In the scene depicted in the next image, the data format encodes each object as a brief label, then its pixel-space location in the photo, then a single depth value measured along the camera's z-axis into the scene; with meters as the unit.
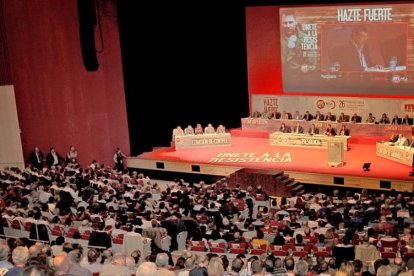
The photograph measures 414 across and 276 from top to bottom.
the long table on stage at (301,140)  22.50
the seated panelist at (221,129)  24.09
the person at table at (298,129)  23.67
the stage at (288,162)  19.38
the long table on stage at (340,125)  22.50
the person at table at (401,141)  20.45
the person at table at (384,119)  22.89
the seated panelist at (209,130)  24.25
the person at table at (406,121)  22.48
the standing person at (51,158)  22.00
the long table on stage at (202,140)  24.03
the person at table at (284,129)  23.86
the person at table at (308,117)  24.43
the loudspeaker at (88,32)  22.09
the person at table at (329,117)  24.01
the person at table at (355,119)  23.62
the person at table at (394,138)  21.16
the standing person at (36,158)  21.66
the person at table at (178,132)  24.21
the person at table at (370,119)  23.08
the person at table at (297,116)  24.68
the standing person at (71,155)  22.30
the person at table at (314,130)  23.33
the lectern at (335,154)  20.27
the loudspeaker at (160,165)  23.00
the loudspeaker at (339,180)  19.70
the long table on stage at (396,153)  19.91
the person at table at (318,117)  24.17
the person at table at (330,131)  22.56
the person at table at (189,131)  24.27
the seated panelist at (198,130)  24.19
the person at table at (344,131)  22.58
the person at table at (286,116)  24.91
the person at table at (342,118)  23.77
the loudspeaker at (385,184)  18.91
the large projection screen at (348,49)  22.89
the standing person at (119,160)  23.80
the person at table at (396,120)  22.58
